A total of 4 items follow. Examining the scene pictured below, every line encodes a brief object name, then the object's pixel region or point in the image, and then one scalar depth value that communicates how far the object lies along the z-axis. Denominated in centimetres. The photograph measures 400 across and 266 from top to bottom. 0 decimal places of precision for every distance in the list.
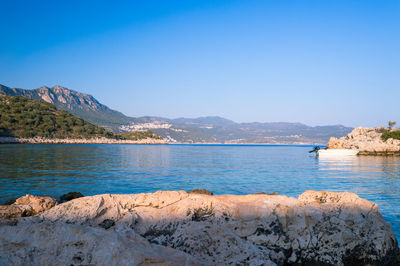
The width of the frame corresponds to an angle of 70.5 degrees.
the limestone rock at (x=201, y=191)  890
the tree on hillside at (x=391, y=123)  9989
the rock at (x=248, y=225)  511
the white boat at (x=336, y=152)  6806
